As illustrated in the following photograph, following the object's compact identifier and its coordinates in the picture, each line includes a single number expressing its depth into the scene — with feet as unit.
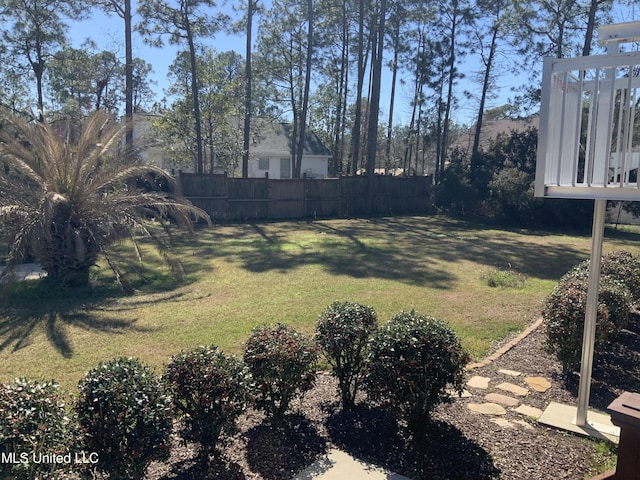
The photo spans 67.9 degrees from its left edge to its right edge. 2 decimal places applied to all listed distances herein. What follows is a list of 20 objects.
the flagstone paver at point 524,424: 11.19
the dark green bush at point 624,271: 19.11
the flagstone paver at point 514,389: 13.09
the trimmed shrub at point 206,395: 8.83
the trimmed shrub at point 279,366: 10.20
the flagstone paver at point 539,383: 13.47
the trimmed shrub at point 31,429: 6.94
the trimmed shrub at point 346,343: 11.51
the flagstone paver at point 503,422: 11.18
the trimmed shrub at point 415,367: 9.94
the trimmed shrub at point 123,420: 7.58
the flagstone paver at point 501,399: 12.41
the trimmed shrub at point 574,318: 13.67
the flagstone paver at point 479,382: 13.45
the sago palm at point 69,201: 23.49
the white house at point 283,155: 102.22
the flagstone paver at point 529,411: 11.84
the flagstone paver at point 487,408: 11.85
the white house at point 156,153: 74.68
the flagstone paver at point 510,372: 14.40
